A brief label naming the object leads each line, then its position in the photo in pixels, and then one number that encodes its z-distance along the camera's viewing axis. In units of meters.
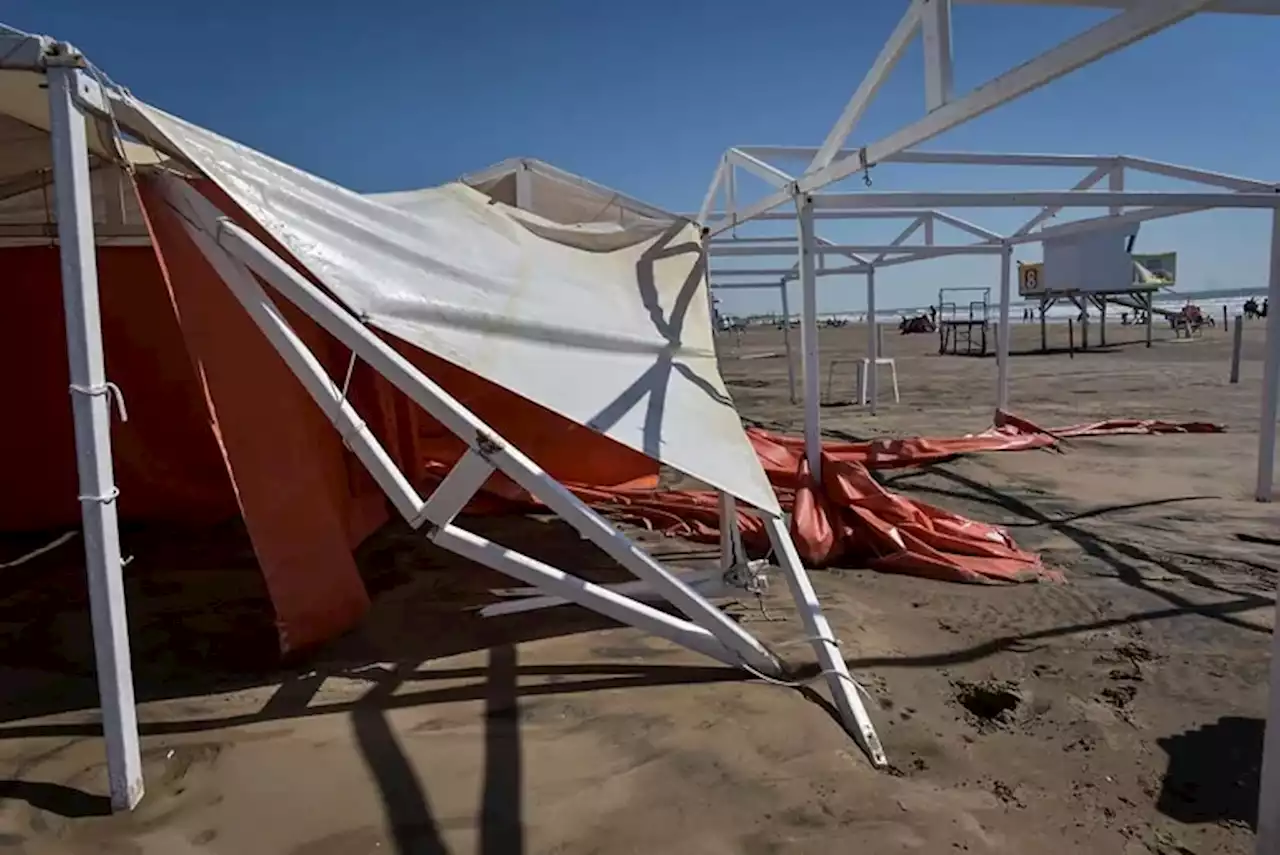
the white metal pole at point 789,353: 14.38
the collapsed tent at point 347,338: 2.59
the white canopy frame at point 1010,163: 2.44
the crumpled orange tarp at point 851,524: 5.06
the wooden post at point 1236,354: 15.48
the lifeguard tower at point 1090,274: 27.78
